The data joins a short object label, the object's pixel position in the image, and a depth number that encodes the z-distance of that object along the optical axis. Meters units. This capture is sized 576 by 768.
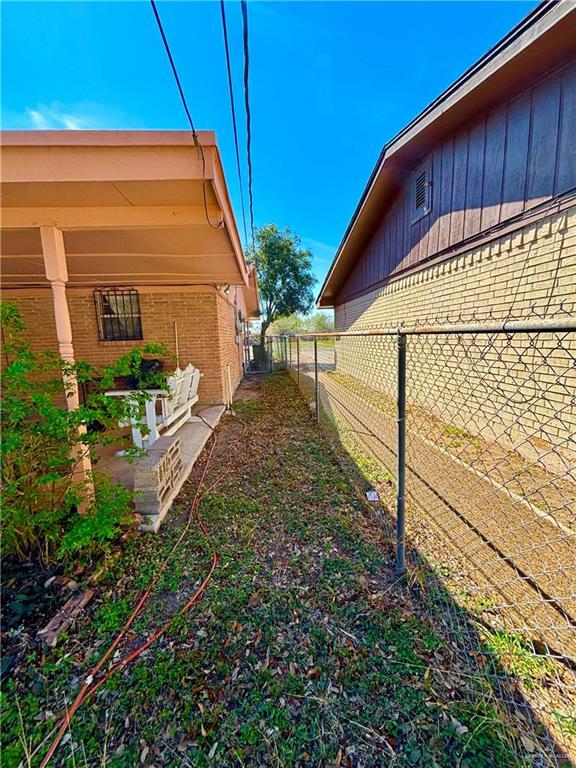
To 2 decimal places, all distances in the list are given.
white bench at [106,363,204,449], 3.96
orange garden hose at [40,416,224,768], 1.28
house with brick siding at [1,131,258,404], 2.14
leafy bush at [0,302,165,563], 1.85
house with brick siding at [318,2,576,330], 3.06
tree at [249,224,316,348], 18.73
